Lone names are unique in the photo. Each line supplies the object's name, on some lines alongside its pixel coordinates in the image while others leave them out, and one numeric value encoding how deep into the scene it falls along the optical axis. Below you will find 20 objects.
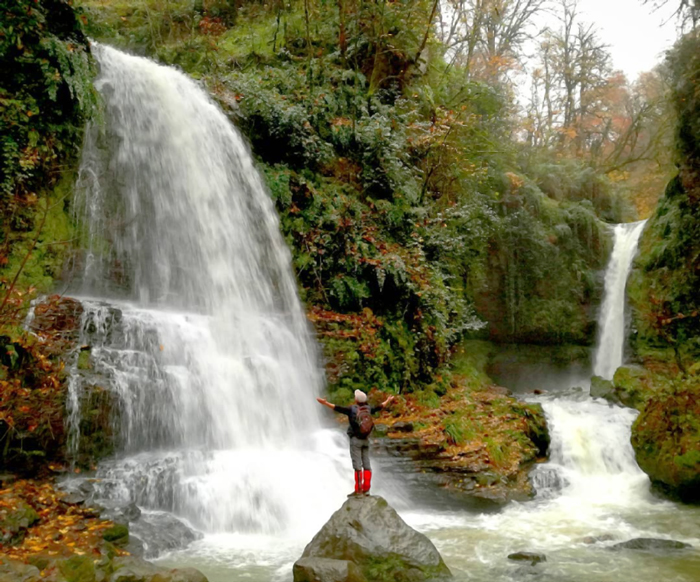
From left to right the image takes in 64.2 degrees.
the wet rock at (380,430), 9.65
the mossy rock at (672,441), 8.45
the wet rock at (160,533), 6.07
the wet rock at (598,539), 6.91
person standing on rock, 6.39
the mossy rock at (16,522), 5.35
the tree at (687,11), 13.39
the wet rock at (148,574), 4.71
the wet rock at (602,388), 13.78
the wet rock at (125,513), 6.12
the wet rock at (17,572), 4.36
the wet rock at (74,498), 6.20
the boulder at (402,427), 9.90
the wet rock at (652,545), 6.56
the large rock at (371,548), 5.29
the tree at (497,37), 24.70
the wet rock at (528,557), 6.15
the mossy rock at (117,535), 5.79
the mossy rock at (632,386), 12.89
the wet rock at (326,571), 4.99
